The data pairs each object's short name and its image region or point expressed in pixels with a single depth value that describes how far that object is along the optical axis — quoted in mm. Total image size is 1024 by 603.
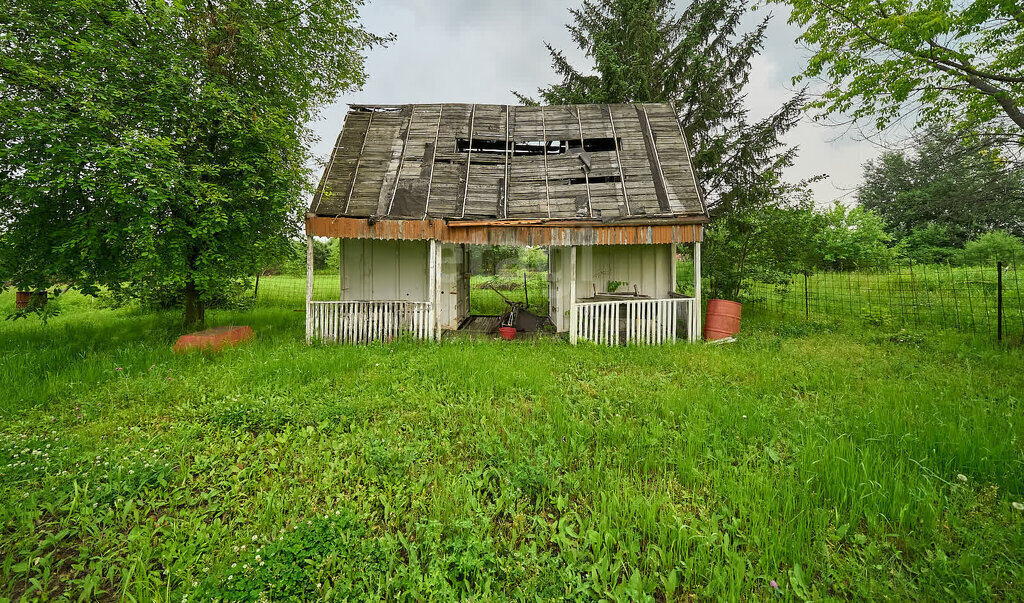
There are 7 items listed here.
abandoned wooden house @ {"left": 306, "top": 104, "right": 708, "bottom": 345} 7441
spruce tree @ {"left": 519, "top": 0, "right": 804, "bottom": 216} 10438
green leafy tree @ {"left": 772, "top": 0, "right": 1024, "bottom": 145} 5754
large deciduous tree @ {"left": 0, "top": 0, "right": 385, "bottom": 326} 5449
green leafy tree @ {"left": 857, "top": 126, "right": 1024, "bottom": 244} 7262
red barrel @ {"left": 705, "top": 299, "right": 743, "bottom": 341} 7611
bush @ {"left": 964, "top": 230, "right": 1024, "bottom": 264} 7975
